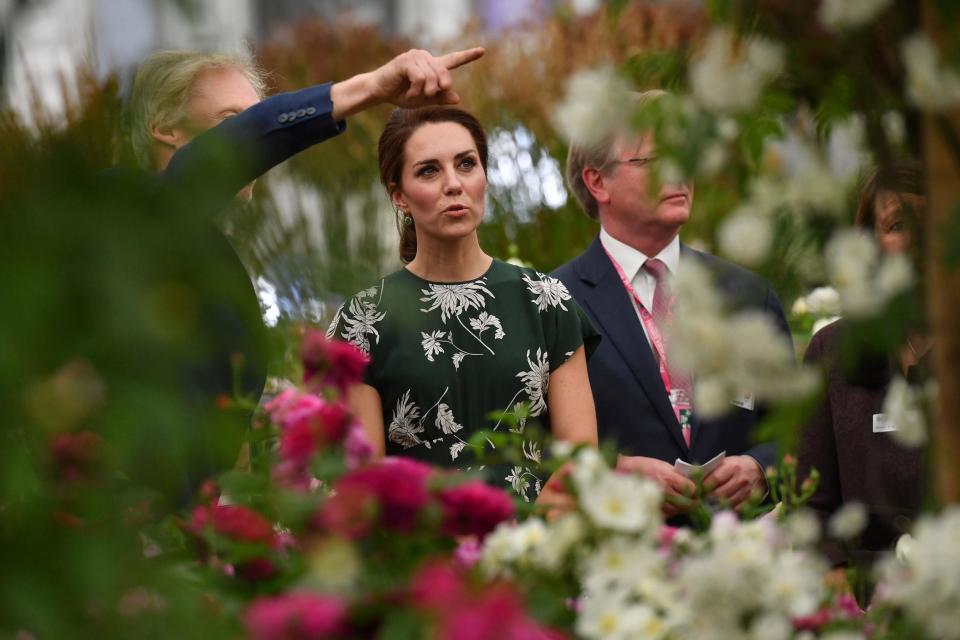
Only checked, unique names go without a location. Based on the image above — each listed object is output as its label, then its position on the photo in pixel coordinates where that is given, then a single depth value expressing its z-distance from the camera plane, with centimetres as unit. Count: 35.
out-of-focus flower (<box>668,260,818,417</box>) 634
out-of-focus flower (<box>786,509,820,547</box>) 741
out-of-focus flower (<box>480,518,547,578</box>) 739
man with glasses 857
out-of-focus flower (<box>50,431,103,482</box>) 554
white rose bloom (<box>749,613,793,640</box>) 685
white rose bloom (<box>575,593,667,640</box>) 703
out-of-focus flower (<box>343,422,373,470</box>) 745
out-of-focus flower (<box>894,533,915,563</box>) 751
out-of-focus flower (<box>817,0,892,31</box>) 645
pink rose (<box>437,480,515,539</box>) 738
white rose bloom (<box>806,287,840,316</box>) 938
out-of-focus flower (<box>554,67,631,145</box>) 689
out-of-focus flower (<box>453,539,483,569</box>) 745
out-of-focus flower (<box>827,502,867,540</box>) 746
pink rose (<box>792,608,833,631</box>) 740
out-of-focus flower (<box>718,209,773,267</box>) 687
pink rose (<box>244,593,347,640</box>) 572
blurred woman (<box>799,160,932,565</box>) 819
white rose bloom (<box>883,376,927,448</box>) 738
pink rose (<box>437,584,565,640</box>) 517
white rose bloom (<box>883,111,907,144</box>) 739
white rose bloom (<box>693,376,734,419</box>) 655
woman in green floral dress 837
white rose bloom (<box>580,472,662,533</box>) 734
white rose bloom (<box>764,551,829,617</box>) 702
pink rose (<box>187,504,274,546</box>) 741
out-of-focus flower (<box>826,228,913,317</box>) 669
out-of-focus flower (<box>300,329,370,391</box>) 756
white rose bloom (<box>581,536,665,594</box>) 733
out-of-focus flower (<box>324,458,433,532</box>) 717
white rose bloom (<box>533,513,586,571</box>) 736
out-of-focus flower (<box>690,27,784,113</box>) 682
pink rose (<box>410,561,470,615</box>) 553
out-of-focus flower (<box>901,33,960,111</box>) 658
